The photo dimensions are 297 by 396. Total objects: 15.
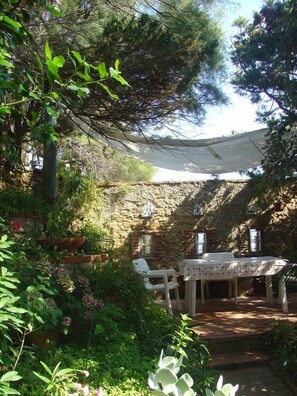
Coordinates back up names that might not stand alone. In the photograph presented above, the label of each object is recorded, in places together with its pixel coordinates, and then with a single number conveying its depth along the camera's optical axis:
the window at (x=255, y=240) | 6.95
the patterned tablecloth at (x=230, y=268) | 5.13
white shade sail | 4.39
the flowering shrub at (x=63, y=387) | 1.26
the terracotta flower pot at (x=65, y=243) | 3.69
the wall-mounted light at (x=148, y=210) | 6.52
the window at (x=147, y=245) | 6.53
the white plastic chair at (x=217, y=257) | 6.08
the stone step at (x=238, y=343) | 3.97
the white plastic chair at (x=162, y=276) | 5.03
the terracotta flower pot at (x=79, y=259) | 3.48
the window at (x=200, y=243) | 6.73
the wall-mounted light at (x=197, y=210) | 6.73
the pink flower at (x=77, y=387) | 1.34
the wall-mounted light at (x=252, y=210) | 6.93
